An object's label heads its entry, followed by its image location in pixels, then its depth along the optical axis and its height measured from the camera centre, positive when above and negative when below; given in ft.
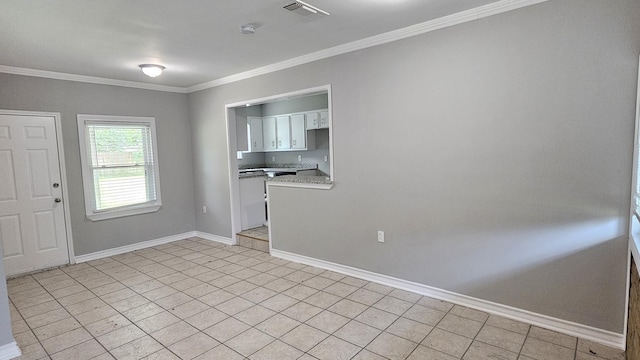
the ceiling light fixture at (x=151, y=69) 12.92 +3.34
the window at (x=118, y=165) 14.96 -0.45
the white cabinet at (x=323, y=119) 20.10 +1.84
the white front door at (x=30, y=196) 12.80 -1.49
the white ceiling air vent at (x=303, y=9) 7.91 +3.47
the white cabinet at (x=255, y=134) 23.16 +1.24
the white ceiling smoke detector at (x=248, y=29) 9.29 +3.48
